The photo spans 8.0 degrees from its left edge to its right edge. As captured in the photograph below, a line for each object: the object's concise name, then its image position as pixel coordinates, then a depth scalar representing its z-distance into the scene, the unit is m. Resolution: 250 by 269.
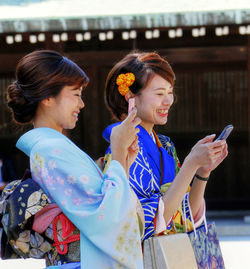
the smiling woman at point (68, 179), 5.64
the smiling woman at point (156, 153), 6.05
